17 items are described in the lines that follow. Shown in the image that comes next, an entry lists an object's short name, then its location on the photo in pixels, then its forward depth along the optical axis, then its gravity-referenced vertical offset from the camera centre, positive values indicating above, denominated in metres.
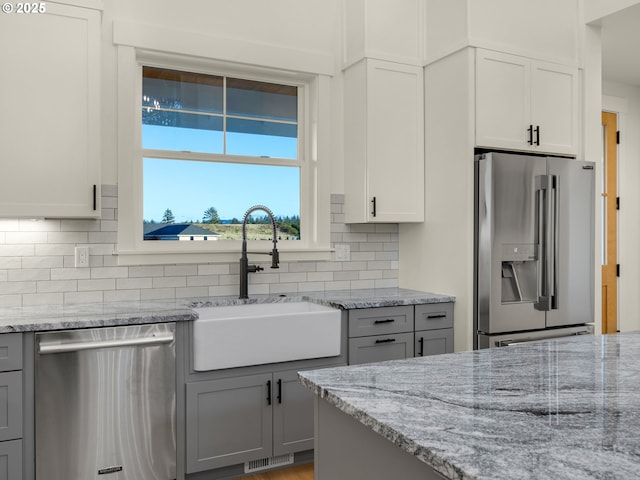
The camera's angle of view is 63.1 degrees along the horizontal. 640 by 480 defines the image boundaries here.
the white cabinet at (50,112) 2.55 +0.66
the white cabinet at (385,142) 3.48 +0.68
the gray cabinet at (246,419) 2.66 -0.94
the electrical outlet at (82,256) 2.97 -0.08
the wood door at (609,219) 4.96 +0.21
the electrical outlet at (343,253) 3.73 -0.08
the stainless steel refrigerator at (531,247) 3.16 -0.03
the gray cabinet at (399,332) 3.06 -0.55
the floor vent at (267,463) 2.86 -1.23
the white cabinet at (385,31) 3.50 +1.45
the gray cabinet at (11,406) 2.25 -0.71
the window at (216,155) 3.31 +0.58
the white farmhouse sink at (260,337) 2.64 -0.50
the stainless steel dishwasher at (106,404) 2.36 -0.76
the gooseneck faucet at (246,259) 3.21 -0.10
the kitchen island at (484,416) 0.88 -0.37
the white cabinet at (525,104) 3.23 +0.89
